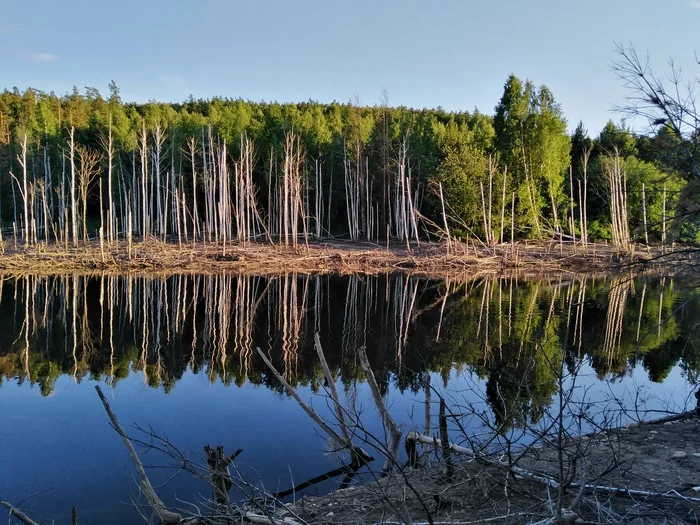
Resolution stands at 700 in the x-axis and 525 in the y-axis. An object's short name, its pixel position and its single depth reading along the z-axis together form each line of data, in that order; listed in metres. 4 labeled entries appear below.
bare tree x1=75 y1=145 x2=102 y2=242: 27.25
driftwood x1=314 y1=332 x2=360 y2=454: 6.07
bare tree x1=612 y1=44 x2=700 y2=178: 5.24
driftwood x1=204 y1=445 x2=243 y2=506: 4.88
